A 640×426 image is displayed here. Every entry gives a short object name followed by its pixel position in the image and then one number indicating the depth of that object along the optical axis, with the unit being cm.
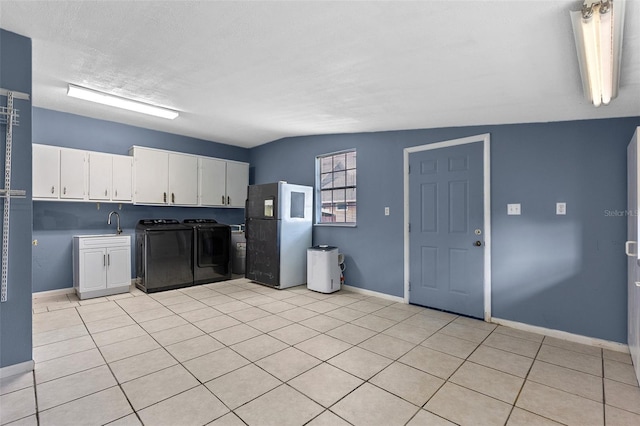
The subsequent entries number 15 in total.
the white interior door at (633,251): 214
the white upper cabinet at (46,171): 400
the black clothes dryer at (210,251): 514
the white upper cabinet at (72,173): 422
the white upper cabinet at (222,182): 573
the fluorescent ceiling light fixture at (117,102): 339
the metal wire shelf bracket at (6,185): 222
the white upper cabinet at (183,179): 530
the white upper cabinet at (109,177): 449
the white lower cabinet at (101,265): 422
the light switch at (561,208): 304
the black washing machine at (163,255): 462
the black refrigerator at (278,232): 485
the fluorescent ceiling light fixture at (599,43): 147
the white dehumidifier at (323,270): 464
